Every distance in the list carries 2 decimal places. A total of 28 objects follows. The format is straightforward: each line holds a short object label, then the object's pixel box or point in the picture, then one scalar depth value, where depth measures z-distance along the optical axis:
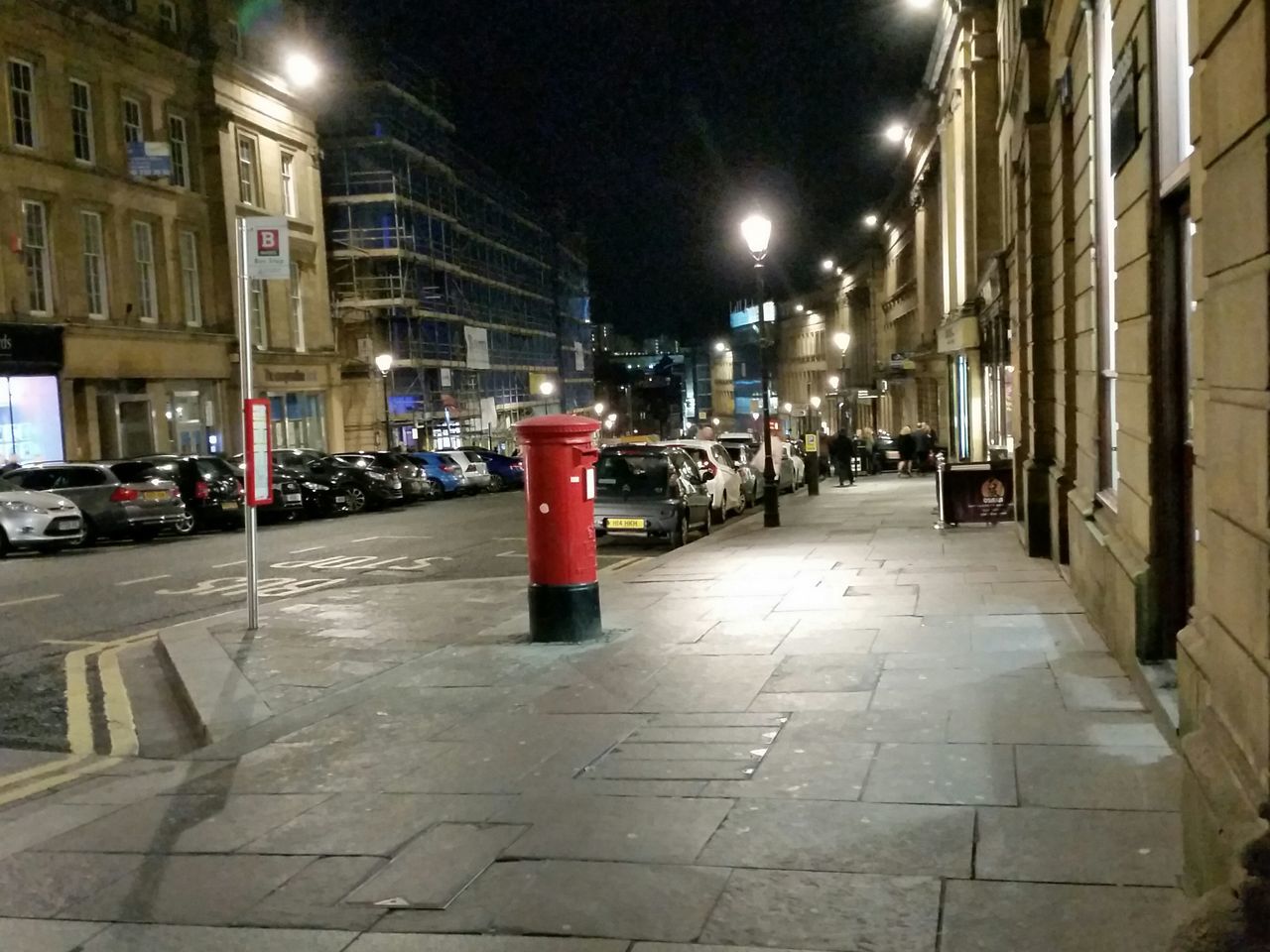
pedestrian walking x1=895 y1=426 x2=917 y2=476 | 34.88
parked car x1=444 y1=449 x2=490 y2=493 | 38.31
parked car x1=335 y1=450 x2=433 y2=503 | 32.19
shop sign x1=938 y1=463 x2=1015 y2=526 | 16.61
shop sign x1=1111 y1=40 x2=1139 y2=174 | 6.29
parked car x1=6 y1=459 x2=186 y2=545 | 21.47
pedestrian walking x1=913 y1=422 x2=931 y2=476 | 35.22
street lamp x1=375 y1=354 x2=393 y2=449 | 51.69
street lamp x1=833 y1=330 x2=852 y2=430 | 37.23
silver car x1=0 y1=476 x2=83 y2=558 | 19.55
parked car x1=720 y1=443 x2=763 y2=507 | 25.16
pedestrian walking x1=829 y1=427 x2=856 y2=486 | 31.45
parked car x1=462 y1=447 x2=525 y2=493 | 41.09
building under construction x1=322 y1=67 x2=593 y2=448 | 53.28
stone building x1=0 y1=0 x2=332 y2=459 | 31.80
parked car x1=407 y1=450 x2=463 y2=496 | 36.38
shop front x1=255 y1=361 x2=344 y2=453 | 42.88
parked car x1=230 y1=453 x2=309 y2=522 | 26.81
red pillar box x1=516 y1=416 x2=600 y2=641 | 9.38
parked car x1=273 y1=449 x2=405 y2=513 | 29.58
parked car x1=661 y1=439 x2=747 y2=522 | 21.34
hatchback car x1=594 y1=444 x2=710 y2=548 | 18.12
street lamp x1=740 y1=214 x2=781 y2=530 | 19.45
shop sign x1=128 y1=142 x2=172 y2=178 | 35.09
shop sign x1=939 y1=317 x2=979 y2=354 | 27.31
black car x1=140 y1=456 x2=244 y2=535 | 24.44
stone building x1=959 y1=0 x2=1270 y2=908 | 3.50
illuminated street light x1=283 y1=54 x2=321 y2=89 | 25.88
